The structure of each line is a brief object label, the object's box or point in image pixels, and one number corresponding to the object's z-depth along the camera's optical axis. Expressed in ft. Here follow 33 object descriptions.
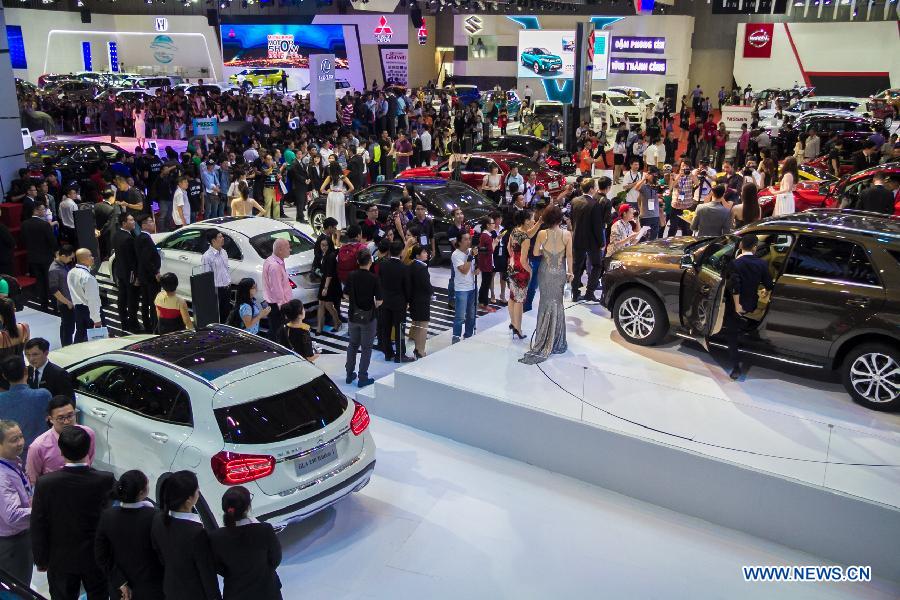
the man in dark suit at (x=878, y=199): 37.32
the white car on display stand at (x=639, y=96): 97.25
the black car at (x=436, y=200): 42.73
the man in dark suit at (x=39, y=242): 35.53
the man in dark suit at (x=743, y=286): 24.30
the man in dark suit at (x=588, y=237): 33.71
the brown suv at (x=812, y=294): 22.81
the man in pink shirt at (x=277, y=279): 29.37
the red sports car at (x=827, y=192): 43.47
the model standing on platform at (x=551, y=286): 25.76
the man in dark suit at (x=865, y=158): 57.36
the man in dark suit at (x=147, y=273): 31.78
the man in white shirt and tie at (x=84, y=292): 28.96
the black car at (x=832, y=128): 68.08
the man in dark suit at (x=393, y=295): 28.94
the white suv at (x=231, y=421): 17.72
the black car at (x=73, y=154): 60.59
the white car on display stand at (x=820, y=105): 89.81
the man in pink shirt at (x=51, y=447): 16.39
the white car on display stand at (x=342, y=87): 127.56
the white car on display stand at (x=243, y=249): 33.19
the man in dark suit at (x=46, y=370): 19.42
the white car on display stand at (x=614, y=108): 94.43
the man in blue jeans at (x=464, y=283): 30.17
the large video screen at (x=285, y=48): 128.47
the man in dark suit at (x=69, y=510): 14.58
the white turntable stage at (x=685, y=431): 18.93
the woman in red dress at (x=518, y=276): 29.07
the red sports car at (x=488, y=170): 56.29
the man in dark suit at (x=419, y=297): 29.22
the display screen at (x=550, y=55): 97.45
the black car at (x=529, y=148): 68.85
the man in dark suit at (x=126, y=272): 32.12
